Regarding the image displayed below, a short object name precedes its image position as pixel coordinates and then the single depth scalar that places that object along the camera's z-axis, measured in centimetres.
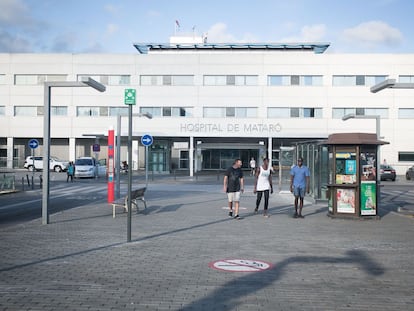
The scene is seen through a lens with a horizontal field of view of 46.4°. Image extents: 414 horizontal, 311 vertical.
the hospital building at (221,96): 4747
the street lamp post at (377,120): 2111
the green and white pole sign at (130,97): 961
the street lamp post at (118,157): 2153
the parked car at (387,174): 3834
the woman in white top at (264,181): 1441
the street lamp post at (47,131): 1246
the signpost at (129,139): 934
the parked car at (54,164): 4659
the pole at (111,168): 1783
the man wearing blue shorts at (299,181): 1416
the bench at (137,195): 1412
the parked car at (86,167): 3675
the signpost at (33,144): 2737
